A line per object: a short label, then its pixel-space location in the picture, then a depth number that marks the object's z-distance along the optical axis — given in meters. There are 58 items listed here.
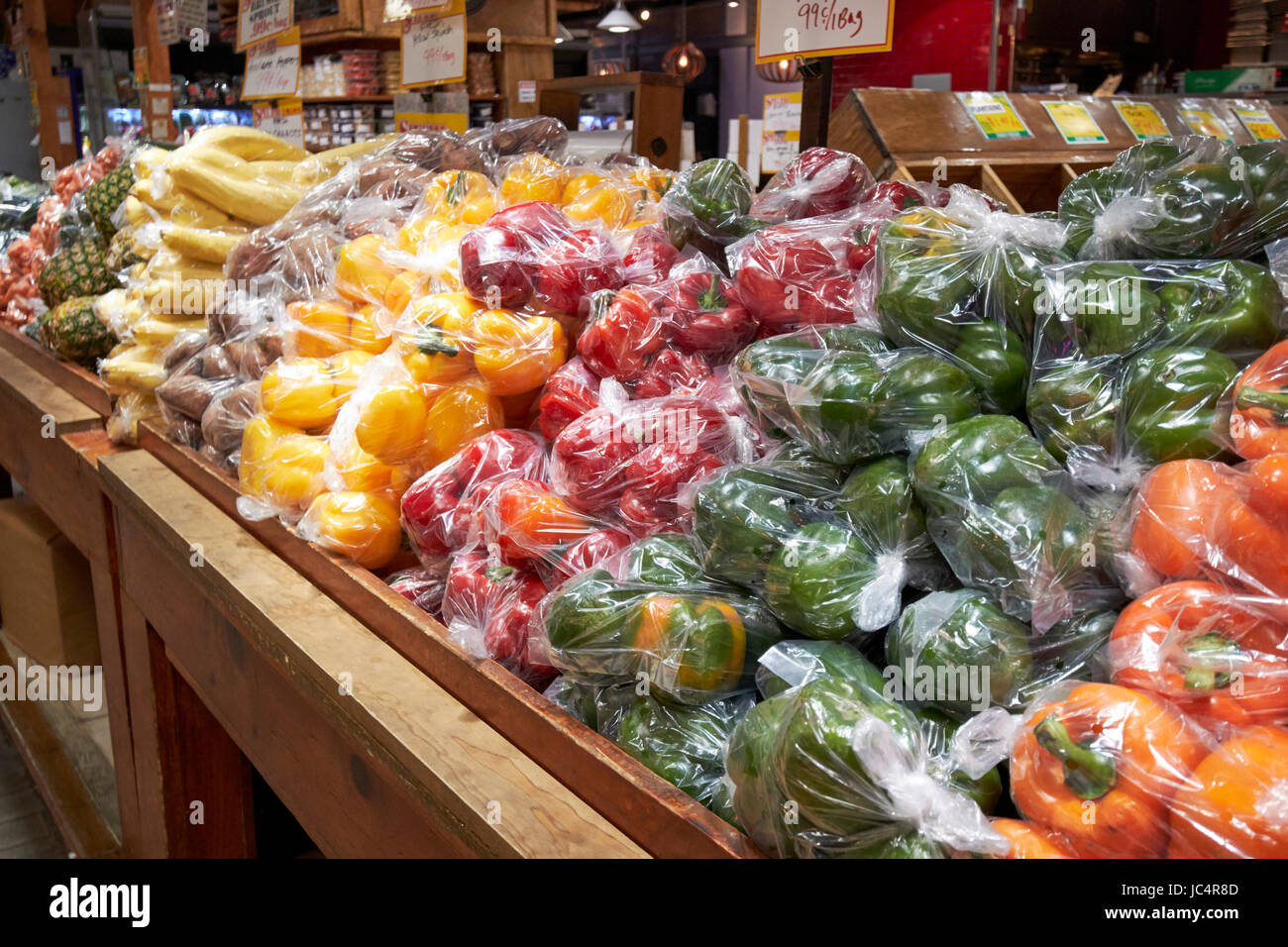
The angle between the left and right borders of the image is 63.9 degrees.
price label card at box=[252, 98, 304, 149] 3.63
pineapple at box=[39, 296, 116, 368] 2.72
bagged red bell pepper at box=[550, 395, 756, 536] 1.22
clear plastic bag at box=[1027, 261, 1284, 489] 0.86
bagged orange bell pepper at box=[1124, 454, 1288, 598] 0.74
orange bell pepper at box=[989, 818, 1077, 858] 0.70
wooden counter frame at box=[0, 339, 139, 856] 2.35
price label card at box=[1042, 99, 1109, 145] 3.31
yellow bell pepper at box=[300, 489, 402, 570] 1.52
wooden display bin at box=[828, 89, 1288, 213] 2.88
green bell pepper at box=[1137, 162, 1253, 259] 0.98
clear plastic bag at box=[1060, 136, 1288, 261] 0.98
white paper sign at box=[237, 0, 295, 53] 3.35
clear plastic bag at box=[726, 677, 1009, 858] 0.72
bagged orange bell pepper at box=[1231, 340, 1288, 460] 0.77
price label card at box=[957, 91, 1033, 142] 3.15
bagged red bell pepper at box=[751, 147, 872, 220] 1.51
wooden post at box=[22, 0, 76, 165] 5.08
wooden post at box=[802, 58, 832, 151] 2.00
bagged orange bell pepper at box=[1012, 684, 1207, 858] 0.67
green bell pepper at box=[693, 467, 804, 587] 1.00
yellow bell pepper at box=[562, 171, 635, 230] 1.87
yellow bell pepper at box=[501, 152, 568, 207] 2.04
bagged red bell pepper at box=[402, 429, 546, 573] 1.40
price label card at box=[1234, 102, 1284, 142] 3.73
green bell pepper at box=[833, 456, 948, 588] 0.95
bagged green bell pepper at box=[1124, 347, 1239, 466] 0.85
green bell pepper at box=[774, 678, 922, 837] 0.73
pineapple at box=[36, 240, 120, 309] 2.89
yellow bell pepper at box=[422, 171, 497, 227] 1.98
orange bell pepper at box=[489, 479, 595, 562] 1.28
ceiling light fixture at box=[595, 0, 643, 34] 10.62
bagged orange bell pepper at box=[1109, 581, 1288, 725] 0.69
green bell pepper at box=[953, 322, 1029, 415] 1.01
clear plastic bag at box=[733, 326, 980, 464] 0.98
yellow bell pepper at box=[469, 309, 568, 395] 1.52
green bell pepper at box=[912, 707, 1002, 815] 0.78
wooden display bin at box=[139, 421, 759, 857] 0.90
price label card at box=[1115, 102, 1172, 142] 3.51
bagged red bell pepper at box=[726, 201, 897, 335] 1.28
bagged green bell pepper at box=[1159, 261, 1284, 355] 0.90
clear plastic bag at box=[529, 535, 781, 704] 0.98
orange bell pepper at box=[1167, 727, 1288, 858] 0.62
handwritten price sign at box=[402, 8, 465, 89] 2.77
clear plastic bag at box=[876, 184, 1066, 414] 1.02
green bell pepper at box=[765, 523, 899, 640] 0.92
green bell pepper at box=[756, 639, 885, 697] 0.87
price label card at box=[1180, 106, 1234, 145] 3.62
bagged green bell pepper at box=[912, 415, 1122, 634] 0.84
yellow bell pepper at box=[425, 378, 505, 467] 1.55
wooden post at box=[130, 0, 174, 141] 3.90
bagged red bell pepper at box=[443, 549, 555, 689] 1.23
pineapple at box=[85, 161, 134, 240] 2.91
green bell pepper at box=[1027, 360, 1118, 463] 0.91
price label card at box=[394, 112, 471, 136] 3.10
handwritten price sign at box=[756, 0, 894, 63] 1.79
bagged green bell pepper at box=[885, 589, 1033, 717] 0.83
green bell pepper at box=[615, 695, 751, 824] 0.96
